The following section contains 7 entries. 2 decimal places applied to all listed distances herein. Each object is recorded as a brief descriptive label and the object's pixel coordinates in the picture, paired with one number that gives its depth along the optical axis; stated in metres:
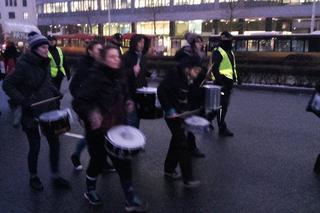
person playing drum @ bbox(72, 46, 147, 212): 4.21
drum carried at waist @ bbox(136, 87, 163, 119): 5.83
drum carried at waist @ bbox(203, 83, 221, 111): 5.59
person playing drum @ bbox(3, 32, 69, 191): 4.84
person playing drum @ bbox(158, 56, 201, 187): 5.00
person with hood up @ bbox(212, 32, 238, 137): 7.86
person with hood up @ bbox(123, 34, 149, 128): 6.06
